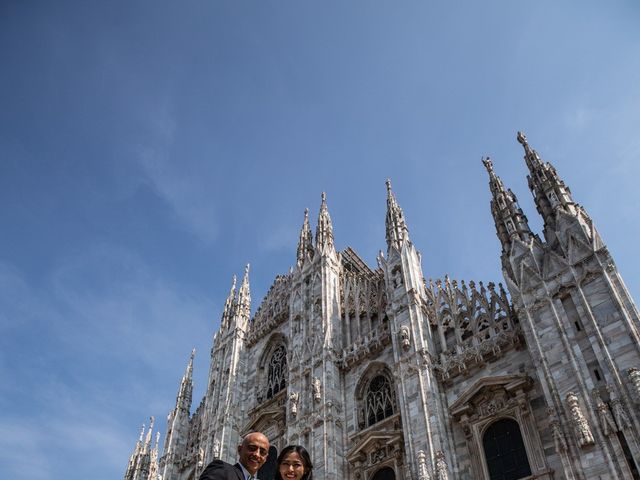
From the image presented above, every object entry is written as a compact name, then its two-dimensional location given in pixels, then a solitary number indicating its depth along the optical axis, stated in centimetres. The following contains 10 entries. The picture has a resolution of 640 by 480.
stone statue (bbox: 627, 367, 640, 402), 1228
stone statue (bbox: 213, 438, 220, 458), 2375
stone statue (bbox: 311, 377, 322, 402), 2025
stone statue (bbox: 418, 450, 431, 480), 1506
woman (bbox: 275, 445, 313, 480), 483
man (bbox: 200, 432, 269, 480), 437
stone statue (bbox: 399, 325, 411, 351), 1845
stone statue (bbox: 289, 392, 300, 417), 2117
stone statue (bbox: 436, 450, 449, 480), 1476
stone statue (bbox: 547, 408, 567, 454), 1301
